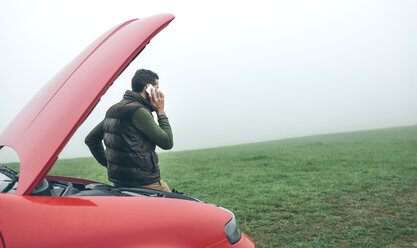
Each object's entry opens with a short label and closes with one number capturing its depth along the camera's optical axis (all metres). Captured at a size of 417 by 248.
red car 1.40
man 2.49
